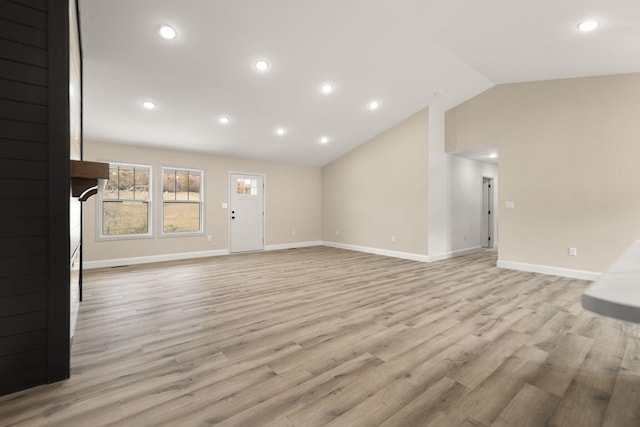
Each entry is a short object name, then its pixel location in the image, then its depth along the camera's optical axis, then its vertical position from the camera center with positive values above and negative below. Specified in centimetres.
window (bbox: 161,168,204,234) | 604 +23
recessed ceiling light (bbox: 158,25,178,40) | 310 +196
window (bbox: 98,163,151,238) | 537 +16
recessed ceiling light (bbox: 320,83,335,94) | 454 +198
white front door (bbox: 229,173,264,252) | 696 -3
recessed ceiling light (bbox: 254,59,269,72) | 379 +196
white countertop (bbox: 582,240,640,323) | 66 -21
